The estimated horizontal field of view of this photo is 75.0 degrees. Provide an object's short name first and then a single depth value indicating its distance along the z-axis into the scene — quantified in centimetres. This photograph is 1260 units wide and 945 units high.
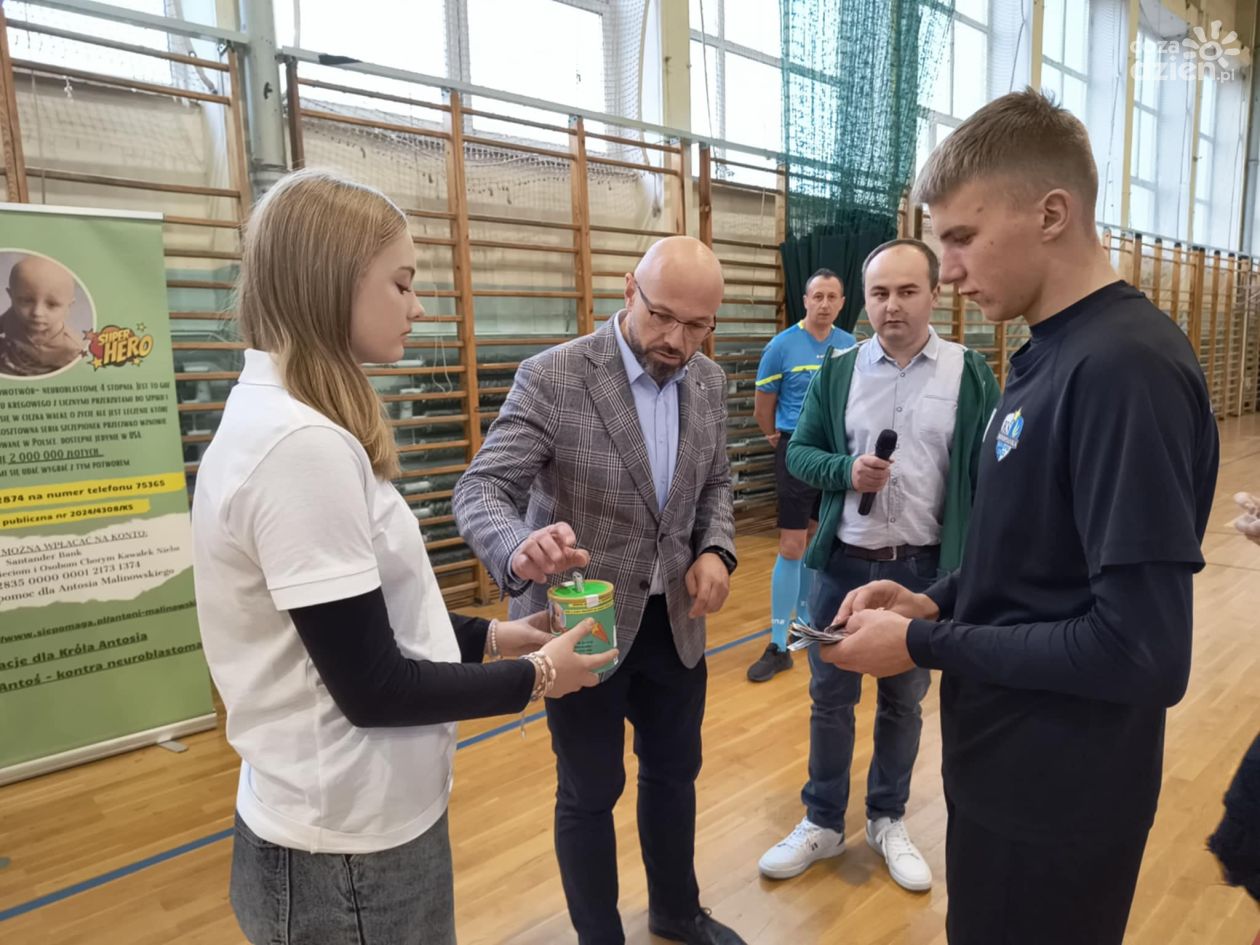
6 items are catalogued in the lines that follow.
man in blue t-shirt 362
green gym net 576
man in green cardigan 202
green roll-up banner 268
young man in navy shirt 89
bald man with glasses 158
